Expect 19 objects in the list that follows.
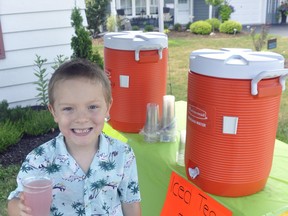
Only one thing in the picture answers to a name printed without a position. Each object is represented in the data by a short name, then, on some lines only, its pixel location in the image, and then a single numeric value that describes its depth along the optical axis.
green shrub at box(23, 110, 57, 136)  3.21
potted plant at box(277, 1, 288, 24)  14.61
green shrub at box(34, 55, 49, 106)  3.36
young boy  1.04
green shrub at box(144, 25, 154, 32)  11.04
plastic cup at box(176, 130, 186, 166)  1.50
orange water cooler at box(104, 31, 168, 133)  1.63
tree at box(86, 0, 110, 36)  10.86
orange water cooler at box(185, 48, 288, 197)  1.11
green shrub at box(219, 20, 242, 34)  10.96
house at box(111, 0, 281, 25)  14.39
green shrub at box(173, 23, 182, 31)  12.05
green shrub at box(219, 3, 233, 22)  12.98
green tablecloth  1.20
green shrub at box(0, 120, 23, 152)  2.97
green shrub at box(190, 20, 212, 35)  10.82
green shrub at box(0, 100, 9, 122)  3.23
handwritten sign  1.26
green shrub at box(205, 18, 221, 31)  11.69
